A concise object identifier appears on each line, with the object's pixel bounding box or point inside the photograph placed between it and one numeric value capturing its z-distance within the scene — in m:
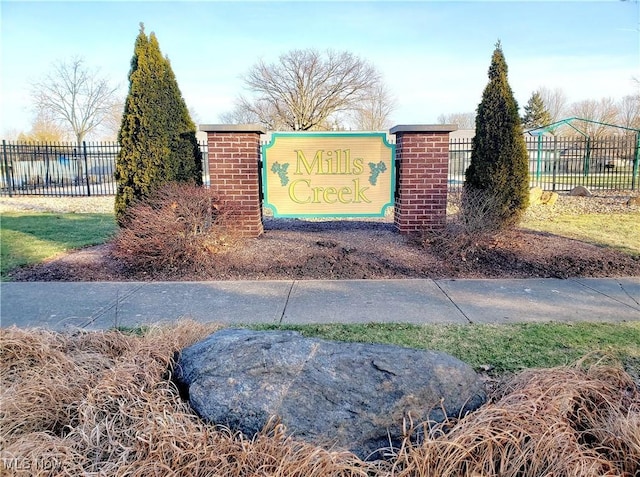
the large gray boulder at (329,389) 2.49
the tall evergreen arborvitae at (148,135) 6.85
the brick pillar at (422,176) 7.13
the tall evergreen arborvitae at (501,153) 6.95
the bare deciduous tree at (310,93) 35.91
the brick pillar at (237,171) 7.11
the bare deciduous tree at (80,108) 34.81
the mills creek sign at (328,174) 7.36
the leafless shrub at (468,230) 6.39
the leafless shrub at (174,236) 6.11
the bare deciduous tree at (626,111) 41.90
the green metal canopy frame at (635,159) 16.34
